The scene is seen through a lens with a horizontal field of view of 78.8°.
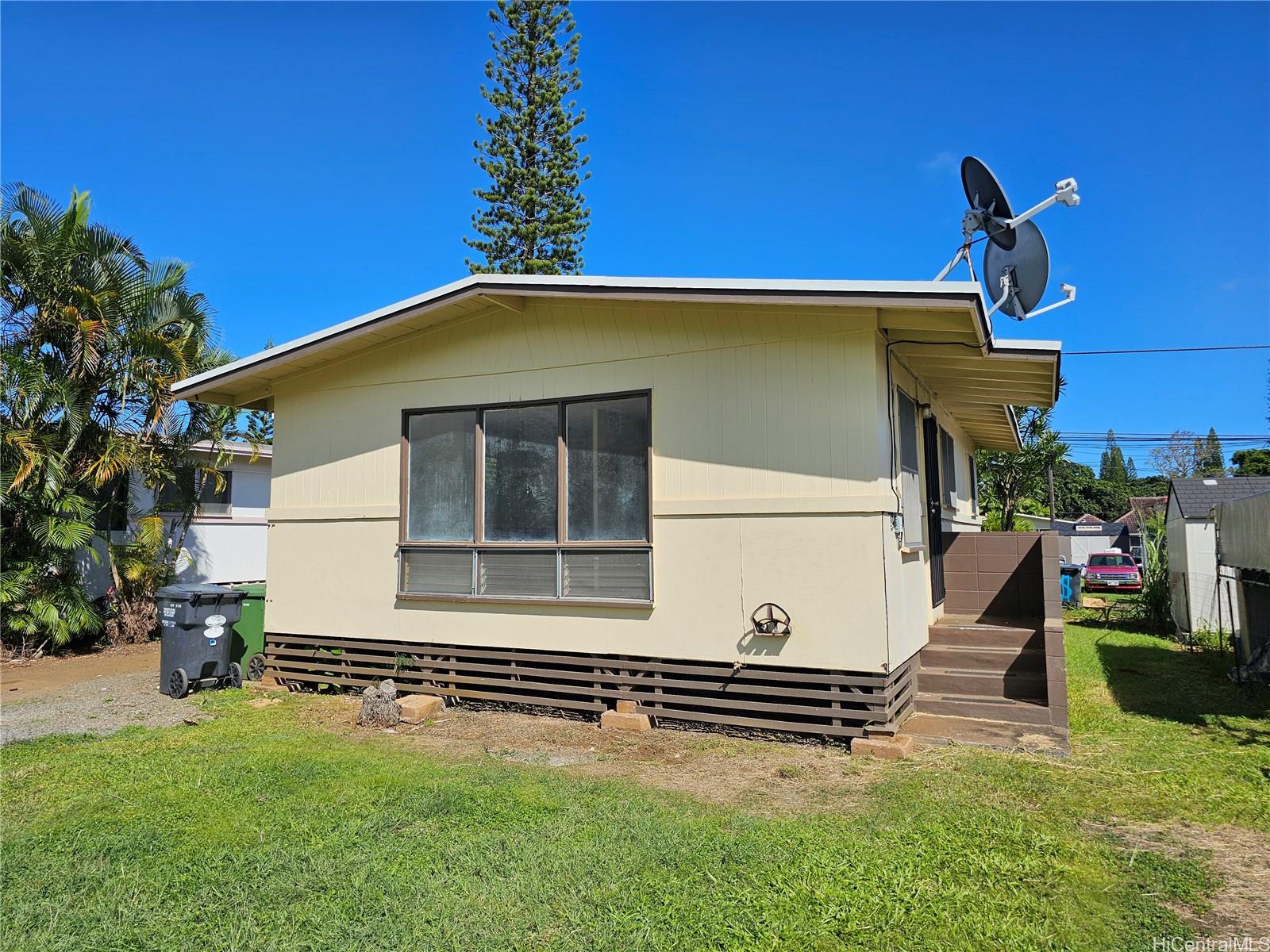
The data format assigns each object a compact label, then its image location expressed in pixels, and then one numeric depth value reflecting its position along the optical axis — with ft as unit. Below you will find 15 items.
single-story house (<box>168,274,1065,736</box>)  19.92
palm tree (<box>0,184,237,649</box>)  36.04
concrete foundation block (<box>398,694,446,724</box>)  22.89
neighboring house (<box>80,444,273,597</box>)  49.39
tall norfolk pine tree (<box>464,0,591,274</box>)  69.51
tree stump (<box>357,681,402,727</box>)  22.56
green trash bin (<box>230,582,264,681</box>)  30.68
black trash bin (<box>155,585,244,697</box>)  27.58
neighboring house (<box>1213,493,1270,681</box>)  26.97
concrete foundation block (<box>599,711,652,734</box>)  21.49
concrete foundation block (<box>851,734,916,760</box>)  18.52
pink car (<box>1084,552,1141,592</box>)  94.07
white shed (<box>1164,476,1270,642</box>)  44.27
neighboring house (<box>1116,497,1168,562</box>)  135.44
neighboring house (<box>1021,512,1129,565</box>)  129.08
